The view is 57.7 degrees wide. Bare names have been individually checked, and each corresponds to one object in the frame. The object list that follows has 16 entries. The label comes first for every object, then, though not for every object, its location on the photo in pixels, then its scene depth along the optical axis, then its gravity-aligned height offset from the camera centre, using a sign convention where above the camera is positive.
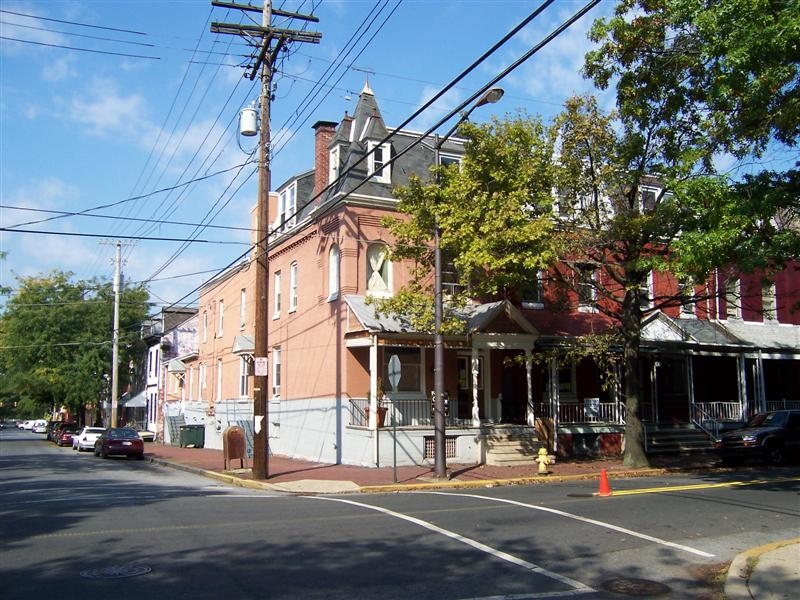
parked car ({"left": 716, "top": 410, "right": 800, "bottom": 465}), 21.69 -1.63
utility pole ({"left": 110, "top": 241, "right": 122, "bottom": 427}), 42.47 +2.05
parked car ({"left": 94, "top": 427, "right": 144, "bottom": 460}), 31.69 -2.32
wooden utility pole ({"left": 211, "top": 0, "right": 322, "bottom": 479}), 19.22 +4.97
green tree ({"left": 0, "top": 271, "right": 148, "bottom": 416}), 52.56 +3.79
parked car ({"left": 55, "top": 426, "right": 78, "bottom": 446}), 46.85 -2.88
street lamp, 18.53 +0.18
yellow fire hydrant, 19.84 -1.97
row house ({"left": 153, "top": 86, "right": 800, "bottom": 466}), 22.50 +1.27
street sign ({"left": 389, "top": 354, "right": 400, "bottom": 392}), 17.84 +0.43
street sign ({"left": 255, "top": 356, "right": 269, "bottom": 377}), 19.03 +0.61
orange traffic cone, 14.73 -2.02
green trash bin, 37.34 -2.32
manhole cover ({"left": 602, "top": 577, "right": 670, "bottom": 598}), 7.55 -2.11
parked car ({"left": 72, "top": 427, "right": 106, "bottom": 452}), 38.81 -2.47
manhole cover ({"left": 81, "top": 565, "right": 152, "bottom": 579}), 7.70 -1.94
